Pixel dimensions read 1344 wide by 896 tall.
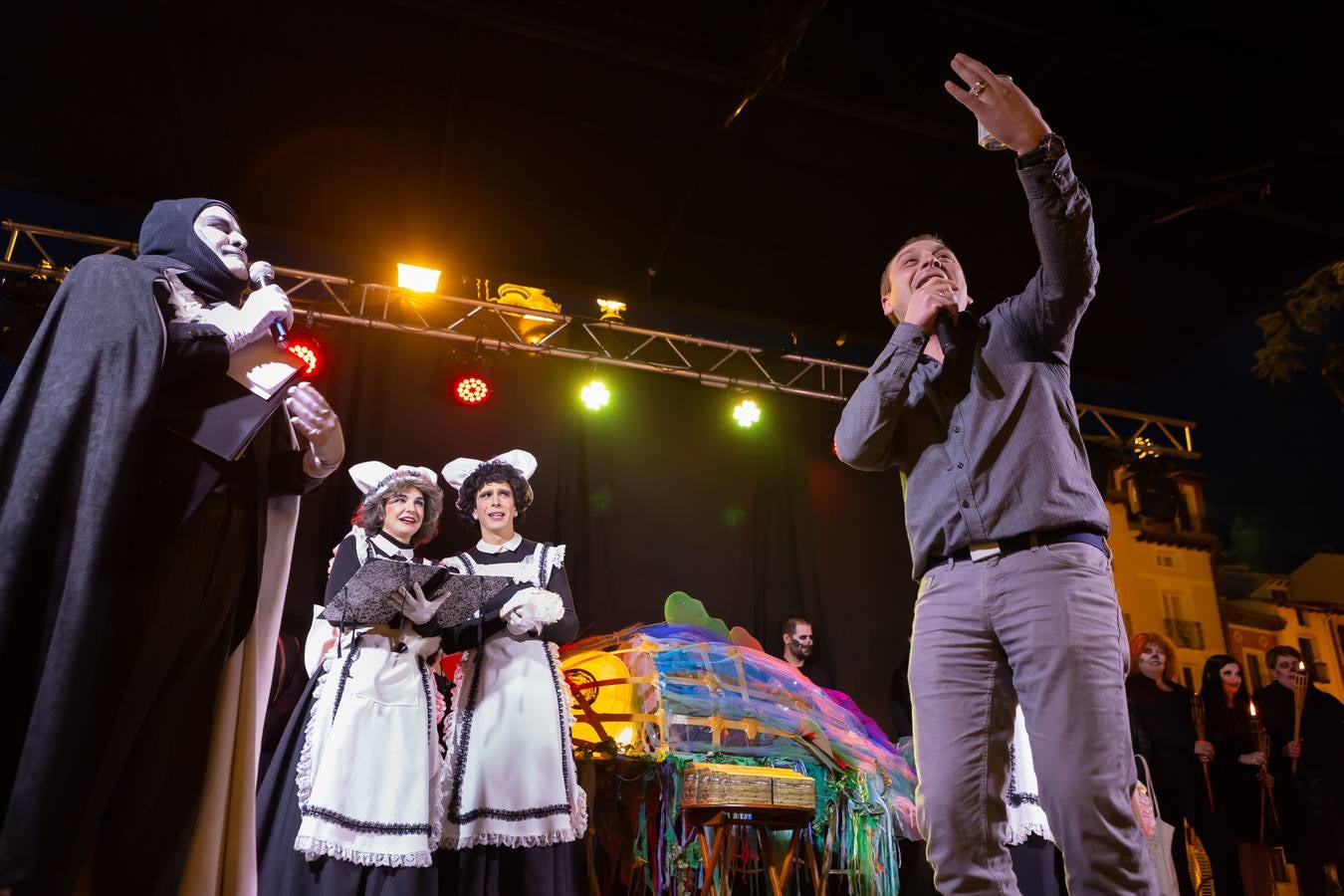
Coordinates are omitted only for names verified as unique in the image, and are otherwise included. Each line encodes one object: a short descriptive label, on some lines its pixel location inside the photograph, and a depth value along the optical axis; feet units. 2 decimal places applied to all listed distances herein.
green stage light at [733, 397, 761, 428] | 23.65
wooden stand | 13.43
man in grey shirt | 5.70
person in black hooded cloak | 4.58
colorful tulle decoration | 15.92
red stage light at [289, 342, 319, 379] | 19.67
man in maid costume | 11.57
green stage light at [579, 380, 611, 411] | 22.36
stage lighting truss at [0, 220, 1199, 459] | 20.25
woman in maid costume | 10.29
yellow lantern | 16.49
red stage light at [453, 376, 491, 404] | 21.42
